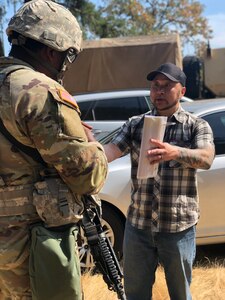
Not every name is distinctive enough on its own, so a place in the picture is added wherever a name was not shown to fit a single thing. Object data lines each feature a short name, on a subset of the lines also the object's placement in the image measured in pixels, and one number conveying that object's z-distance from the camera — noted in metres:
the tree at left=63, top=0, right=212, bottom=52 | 38.25
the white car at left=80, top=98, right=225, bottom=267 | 4.61
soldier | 1.97
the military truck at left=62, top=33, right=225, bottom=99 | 12.30
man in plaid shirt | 2.82
